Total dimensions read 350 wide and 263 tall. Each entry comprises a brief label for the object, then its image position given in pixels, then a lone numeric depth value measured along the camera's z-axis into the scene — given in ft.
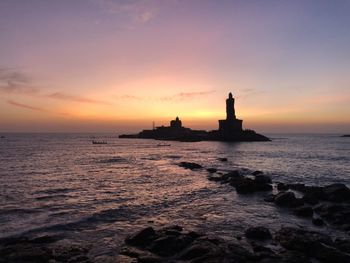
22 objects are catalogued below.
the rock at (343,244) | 58.76
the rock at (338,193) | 100.34
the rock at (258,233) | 67.10
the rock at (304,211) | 85.87
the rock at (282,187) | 126.08
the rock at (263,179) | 130.27
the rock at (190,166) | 199.72
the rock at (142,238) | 62.29
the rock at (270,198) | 104.19
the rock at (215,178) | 150.03
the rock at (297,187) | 121.60
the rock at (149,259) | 53.42
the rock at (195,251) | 54.80
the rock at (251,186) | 119.65
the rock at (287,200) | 96.29
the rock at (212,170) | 179.75
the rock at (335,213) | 78.18
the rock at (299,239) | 59.67
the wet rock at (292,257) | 52.85
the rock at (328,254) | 53.57
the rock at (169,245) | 57.82
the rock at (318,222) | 76.94
